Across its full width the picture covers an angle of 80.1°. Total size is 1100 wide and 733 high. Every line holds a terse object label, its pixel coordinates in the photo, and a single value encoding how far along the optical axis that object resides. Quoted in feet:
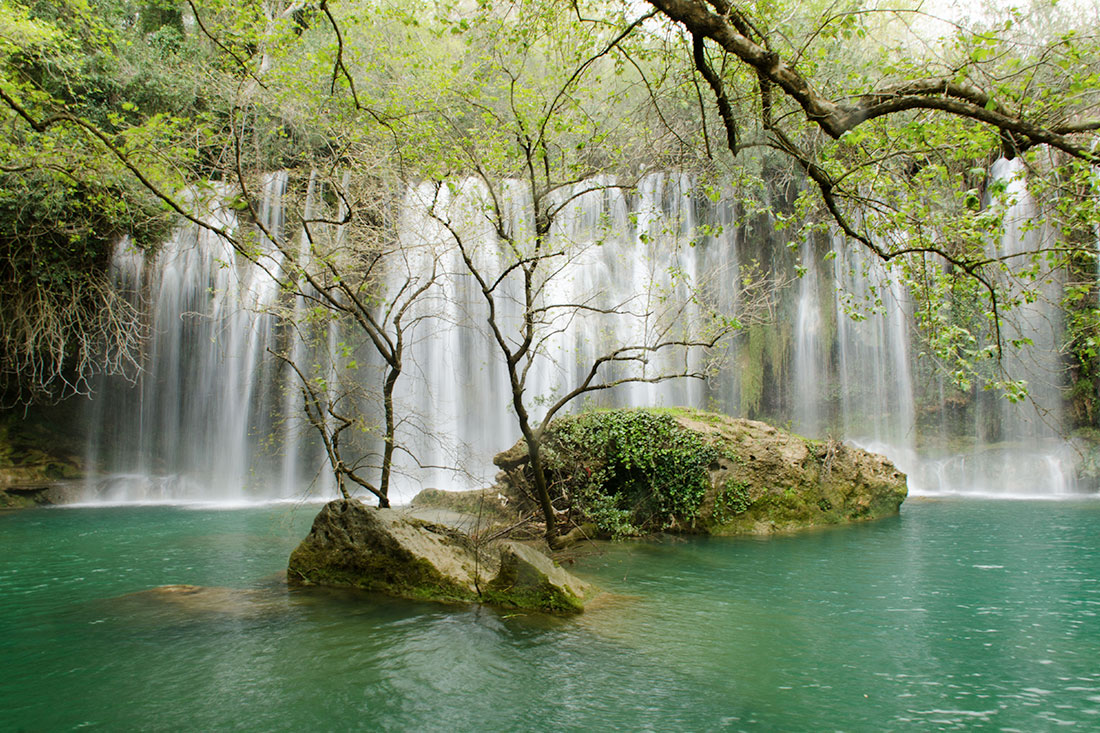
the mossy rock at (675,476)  33.22
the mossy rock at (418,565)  19.92
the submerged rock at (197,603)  19.86
